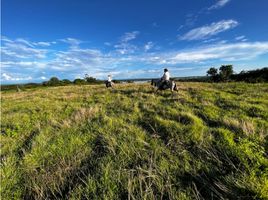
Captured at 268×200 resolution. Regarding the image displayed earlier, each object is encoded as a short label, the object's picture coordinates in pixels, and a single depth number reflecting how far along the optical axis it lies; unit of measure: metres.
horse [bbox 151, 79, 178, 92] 10.31
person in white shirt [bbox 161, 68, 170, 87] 10.63
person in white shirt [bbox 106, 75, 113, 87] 17.04
